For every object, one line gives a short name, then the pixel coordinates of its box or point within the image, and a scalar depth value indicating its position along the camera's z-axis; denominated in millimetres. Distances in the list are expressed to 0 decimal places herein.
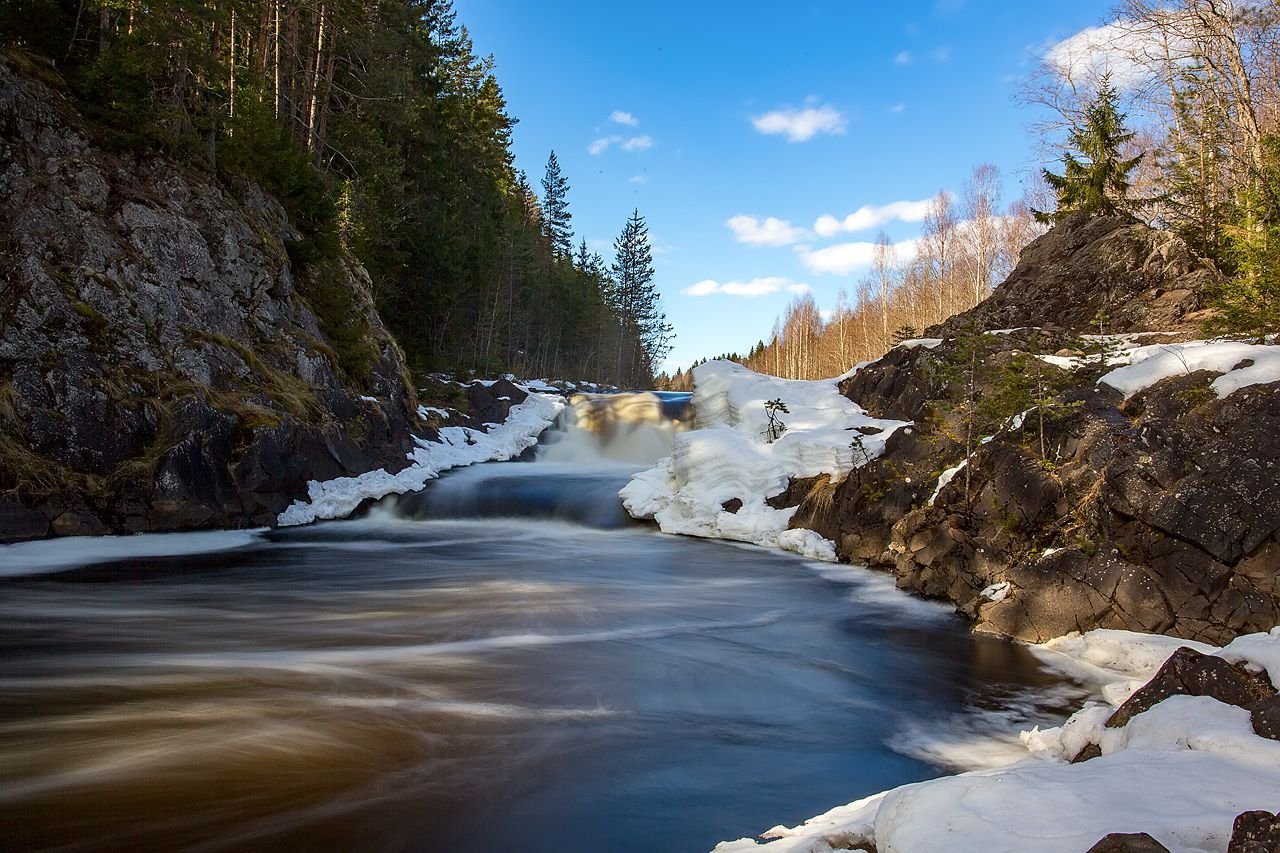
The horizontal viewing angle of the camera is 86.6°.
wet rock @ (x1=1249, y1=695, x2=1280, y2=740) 2924
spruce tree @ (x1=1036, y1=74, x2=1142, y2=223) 17375
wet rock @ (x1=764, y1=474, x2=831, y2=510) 12882
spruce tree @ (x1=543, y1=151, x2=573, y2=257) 58062
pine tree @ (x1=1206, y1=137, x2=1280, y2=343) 8180
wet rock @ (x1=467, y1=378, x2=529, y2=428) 24469
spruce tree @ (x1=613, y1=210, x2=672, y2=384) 66375
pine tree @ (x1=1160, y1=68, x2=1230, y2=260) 12148
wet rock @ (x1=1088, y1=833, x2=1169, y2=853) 2002
